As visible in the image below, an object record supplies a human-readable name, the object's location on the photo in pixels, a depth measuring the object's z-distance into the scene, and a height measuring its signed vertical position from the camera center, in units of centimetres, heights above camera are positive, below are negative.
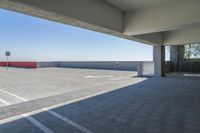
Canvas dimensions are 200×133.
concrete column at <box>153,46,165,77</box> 908 +21
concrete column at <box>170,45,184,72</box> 1254 +57
